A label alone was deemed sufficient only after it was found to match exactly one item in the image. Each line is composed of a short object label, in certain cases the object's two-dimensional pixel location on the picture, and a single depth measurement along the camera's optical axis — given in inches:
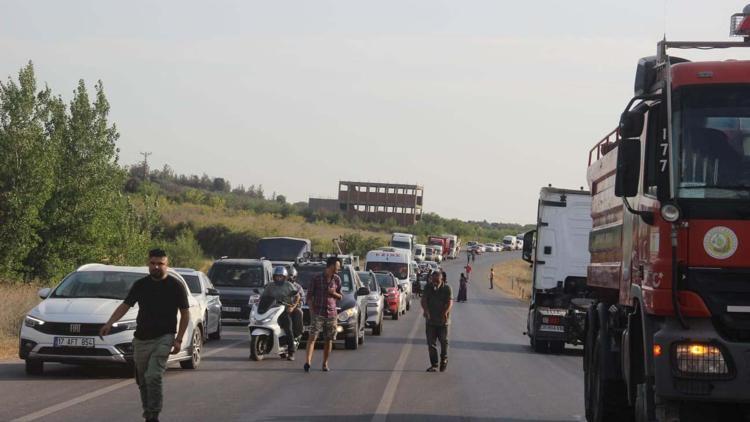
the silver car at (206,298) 885.2
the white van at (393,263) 1891.0
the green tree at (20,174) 1492.4
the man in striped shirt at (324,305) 773.3
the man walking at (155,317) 438.3
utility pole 5903.5
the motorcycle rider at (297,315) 837.8
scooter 823.7
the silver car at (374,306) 1214.3
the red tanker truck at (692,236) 342.3
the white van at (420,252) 3949.3
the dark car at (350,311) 955.3
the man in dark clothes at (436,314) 792.9
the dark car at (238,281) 1298.0
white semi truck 1019.9
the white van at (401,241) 3513.8
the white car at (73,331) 645.9
